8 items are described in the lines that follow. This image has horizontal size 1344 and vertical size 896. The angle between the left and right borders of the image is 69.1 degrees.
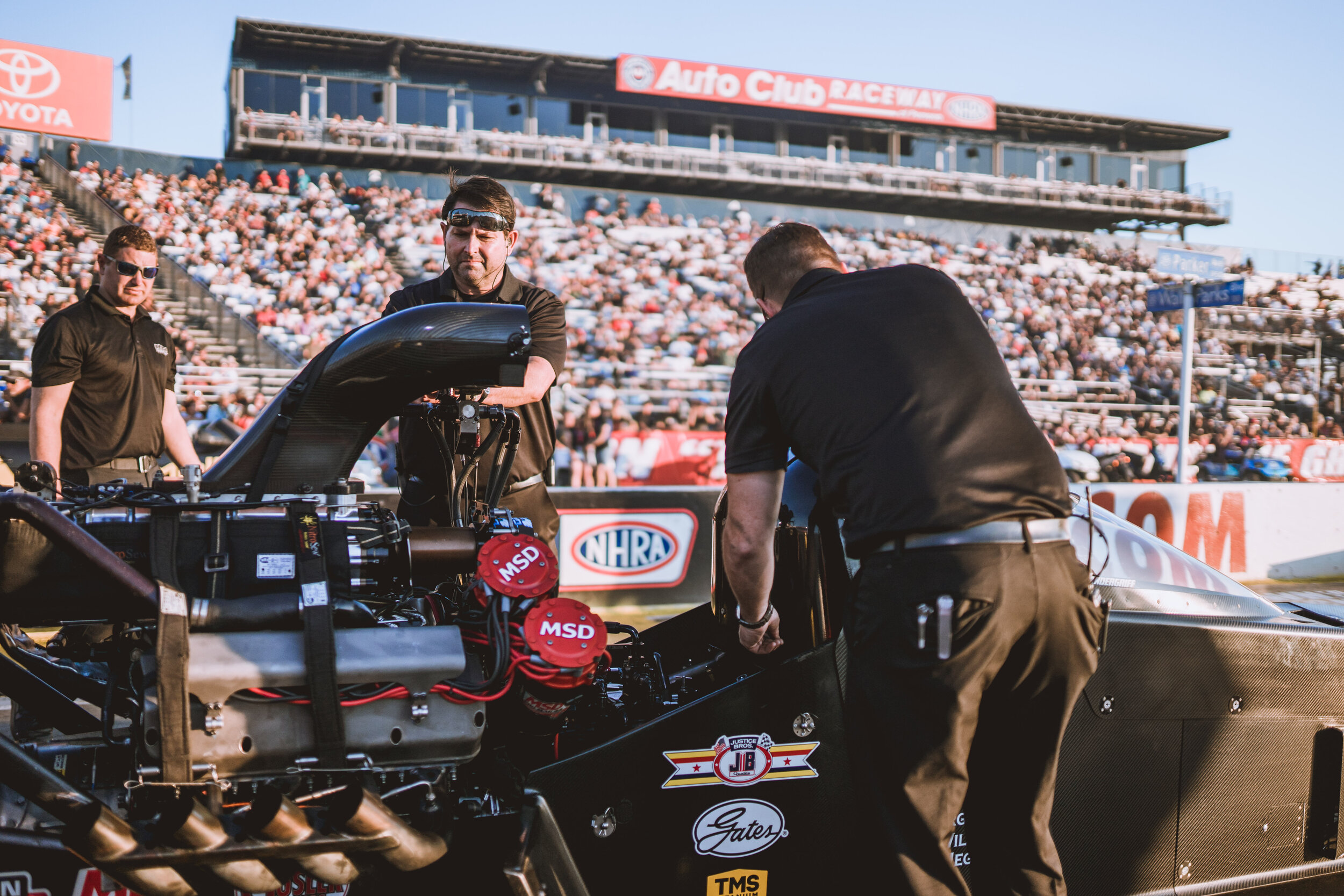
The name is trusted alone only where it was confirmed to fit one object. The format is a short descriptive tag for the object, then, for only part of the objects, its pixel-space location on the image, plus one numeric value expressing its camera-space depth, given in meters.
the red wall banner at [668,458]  12.88
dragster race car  1.68
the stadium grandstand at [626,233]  15.02
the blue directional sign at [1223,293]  10.79
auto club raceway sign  26.45
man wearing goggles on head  2.69
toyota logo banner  17.89
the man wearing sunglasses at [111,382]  3.42
